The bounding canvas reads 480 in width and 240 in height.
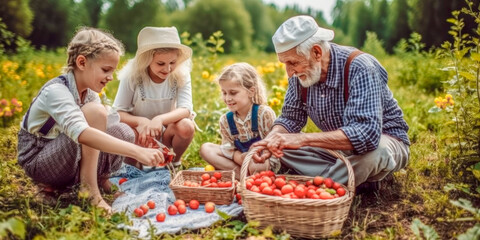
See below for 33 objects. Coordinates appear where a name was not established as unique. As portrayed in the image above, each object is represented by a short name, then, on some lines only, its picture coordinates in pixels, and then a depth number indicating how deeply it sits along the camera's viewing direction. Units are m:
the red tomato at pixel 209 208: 2.69
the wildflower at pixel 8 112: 4.49
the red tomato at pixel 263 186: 2.51
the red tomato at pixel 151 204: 2.79
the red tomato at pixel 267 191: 2.45
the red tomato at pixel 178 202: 2.76
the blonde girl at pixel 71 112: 2.66
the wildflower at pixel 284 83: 4.97
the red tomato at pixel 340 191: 2.46
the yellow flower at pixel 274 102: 4.28
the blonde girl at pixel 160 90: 3.44
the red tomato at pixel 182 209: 2.71
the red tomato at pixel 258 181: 2.60
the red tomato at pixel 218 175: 3.13
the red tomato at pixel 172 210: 2.71
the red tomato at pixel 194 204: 2.79
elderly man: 2.56
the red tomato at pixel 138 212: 2.64
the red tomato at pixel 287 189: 2.49
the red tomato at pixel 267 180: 2.62
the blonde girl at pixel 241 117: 3.38
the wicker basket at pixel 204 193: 2.82
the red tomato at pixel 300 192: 2.42
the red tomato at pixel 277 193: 2.47
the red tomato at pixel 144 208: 2.69
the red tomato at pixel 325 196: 2.35
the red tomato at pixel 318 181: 2.62
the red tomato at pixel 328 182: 2.57
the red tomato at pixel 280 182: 2.60
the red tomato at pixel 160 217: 2.59
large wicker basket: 2.28
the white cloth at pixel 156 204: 2.51
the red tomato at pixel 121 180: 3.44
